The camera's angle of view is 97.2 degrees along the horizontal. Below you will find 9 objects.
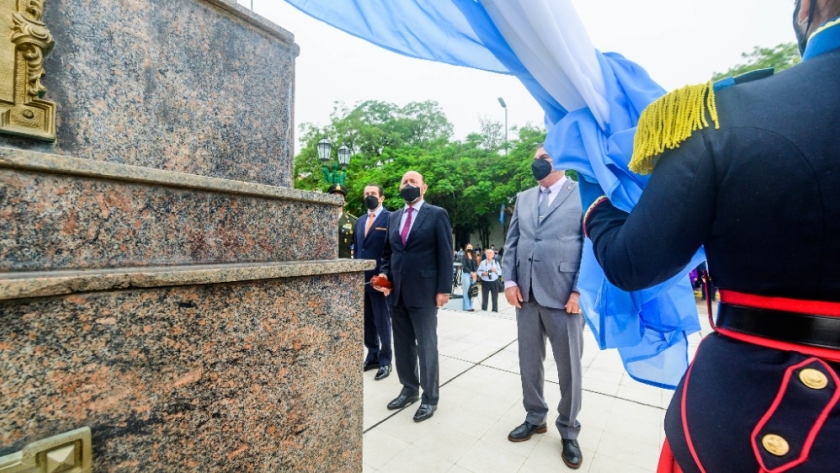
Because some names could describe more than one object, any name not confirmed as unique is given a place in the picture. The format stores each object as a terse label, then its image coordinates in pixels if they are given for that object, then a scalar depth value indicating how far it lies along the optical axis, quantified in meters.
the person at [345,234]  6.19
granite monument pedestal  1.00
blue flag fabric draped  1.17
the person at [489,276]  8.65
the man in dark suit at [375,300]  4.12
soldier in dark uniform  0.73
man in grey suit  2.52
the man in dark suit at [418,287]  3.11
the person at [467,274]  9.10
